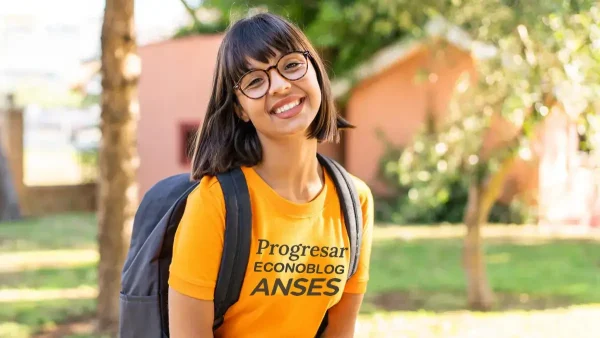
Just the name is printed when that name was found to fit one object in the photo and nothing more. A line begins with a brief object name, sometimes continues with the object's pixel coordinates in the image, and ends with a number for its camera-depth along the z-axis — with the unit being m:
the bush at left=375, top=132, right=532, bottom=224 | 7.33
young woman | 2.06
